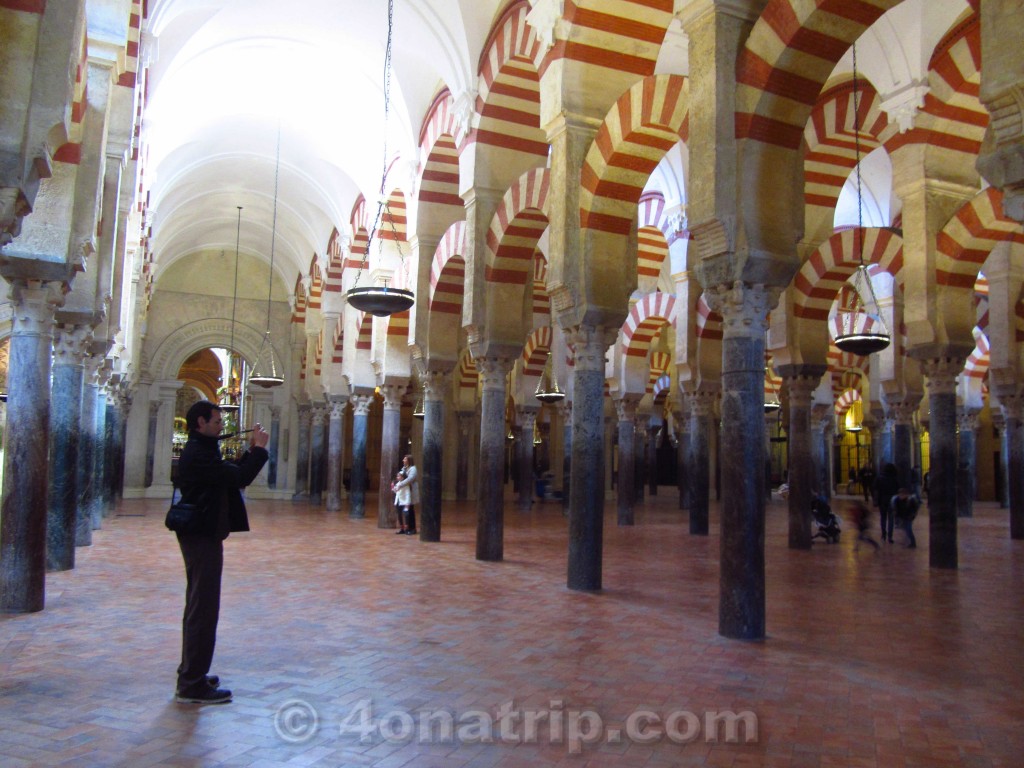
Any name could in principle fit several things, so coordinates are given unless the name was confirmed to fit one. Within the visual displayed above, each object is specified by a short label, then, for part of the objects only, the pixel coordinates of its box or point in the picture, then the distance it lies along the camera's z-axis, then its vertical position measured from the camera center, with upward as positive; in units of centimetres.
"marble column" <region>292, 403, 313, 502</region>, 1884 -15
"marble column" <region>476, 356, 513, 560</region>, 755 -26
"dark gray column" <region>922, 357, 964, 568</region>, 700 +5
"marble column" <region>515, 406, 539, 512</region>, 1579 +5
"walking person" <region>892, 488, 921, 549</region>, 895 -49
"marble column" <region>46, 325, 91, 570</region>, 618 +5
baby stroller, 930 -66
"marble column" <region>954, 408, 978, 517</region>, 1457 +14
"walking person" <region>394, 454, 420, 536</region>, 1004 -44
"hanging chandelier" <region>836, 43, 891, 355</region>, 818 +164
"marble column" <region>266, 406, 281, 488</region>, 1945 +14
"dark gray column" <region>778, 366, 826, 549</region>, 857 +15
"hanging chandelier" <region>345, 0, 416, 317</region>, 796 +154
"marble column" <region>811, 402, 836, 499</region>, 1463 +32
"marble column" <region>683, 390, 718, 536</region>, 1033 +2
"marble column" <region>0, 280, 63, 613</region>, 474 -9
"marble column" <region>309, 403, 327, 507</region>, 1655 -1
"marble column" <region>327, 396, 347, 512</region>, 1468 +2
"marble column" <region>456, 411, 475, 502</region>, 1759 +24
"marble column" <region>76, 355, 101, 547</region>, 808 -7
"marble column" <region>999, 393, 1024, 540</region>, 1045 +42
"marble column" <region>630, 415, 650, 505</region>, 1699 +10
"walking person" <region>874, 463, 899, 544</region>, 938 -33
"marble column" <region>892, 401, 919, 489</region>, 1006 +34
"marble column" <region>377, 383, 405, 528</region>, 1113 +5
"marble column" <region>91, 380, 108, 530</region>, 963 -13
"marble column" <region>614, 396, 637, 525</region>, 1172 +0
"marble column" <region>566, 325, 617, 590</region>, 584 -19
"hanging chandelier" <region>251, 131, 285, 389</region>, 1904 +218
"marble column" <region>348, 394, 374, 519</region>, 1298 -8
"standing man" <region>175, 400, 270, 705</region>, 305 -34
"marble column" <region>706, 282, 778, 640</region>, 435 +0
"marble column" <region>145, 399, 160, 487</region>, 1839 +9
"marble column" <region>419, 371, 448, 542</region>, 897 -3
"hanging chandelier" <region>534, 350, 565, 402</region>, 1428 +117
